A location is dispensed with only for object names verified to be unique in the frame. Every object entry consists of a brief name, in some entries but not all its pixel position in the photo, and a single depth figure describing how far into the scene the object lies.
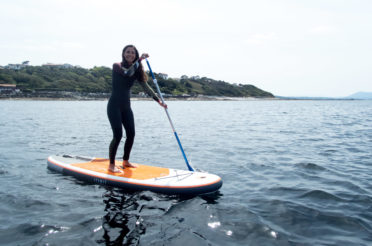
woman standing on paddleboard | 5.89
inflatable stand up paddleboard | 5.37
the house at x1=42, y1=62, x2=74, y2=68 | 147.65
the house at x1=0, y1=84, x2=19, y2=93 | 76.88
